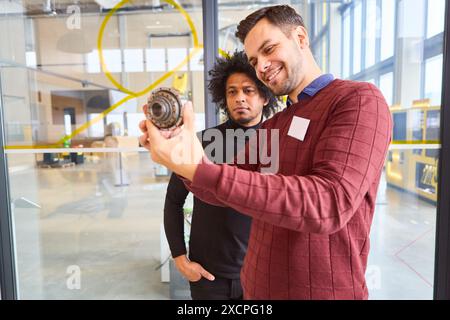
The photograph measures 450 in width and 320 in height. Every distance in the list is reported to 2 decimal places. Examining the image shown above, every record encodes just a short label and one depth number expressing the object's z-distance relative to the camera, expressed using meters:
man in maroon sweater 0.62
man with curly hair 1.35
